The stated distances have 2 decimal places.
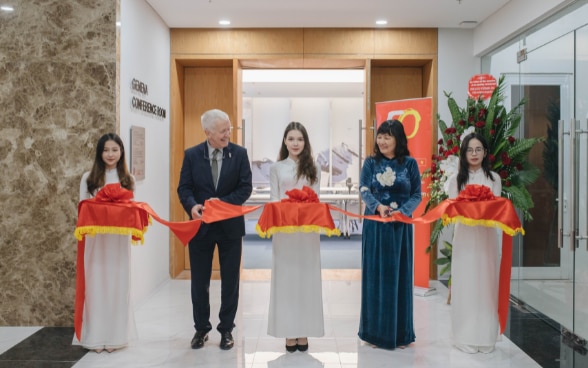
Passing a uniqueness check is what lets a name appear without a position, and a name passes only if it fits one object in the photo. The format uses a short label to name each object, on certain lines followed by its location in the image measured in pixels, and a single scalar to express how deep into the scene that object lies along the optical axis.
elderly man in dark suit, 3.98
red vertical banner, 6.11
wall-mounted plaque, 5.25
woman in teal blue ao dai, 3.93
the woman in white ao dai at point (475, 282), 3.91
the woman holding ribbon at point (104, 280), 3.90
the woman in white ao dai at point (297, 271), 3.85
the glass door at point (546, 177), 4.61
